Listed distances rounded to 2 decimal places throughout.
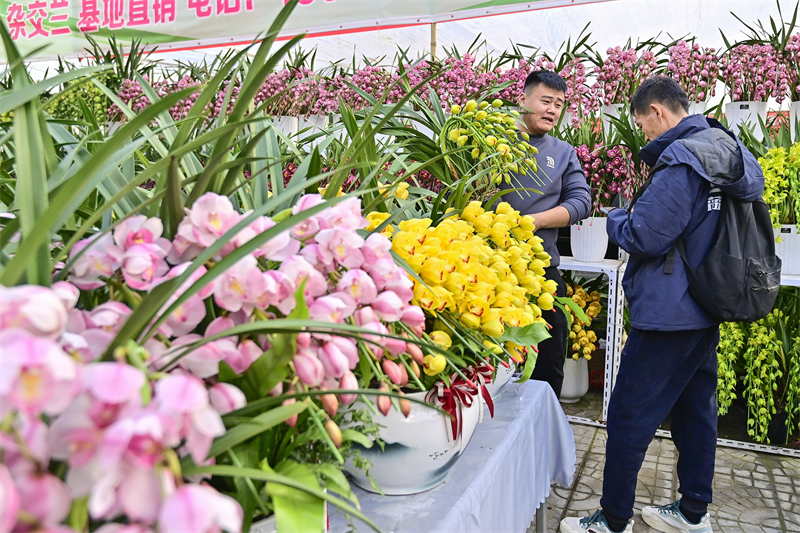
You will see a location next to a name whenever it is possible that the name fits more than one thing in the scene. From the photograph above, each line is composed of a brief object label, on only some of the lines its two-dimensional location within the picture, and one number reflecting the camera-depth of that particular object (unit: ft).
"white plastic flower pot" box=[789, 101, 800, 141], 7.59
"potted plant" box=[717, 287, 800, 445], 7.66
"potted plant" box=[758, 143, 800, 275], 7.19
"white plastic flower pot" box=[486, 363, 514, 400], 3.20
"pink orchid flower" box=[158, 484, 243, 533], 0.89
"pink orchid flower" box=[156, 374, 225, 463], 0.95
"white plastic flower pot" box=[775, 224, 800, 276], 7.49
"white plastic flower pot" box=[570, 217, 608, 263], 8.23
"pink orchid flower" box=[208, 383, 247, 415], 1.29
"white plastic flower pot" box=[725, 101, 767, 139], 7.83
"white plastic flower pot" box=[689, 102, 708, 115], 8.11
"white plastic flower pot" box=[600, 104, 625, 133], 8.32
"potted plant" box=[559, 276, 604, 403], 9.23
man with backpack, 5.08
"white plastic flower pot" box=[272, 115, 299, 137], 8.61
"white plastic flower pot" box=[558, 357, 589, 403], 9.41
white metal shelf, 8.14
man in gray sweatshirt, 6.84
